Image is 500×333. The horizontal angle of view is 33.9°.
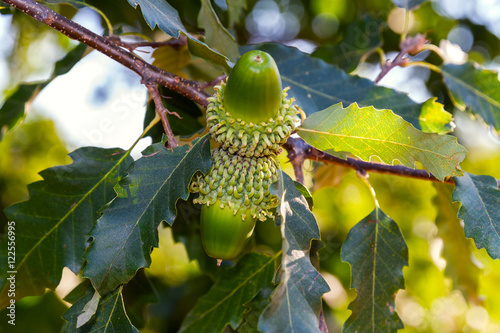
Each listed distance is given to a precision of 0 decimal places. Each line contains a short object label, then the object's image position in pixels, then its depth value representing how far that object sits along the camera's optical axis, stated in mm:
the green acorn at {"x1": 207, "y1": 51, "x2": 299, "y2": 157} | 216
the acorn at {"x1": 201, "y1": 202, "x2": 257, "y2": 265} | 227
